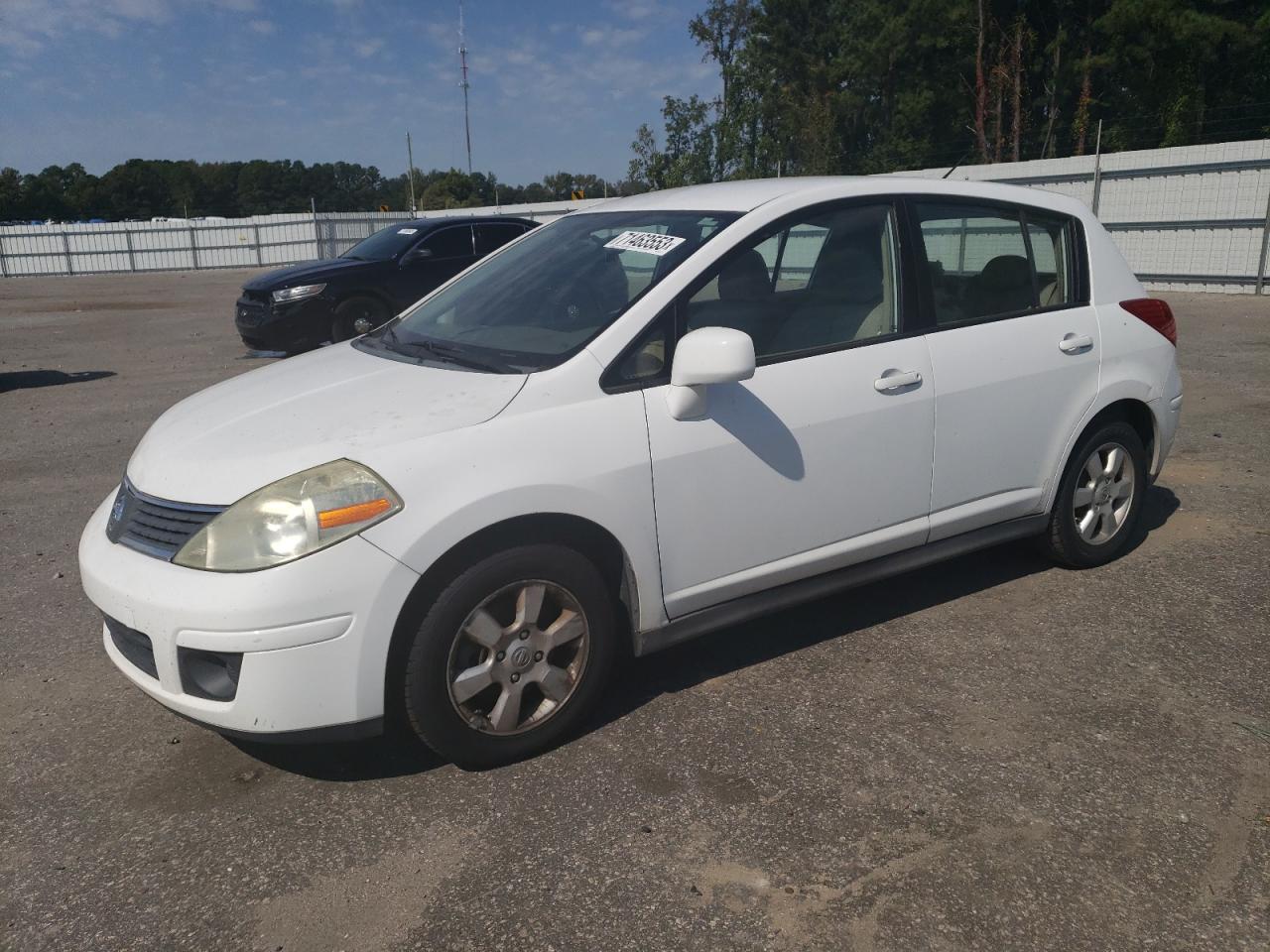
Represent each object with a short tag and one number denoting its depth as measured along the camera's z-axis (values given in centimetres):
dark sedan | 1134
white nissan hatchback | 277
